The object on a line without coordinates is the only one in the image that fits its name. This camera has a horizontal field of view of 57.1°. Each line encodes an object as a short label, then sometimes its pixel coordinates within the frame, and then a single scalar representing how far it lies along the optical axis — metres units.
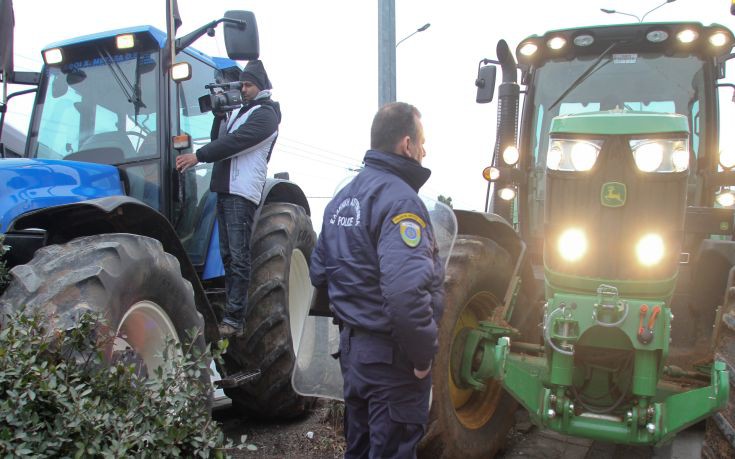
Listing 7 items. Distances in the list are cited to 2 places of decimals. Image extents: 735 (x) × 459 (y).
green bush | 2.14
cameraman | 4.06
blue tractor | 3.13
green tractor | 2.99
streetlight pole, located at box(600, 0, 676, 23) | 13.70
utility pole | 8.63
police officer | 2.41
